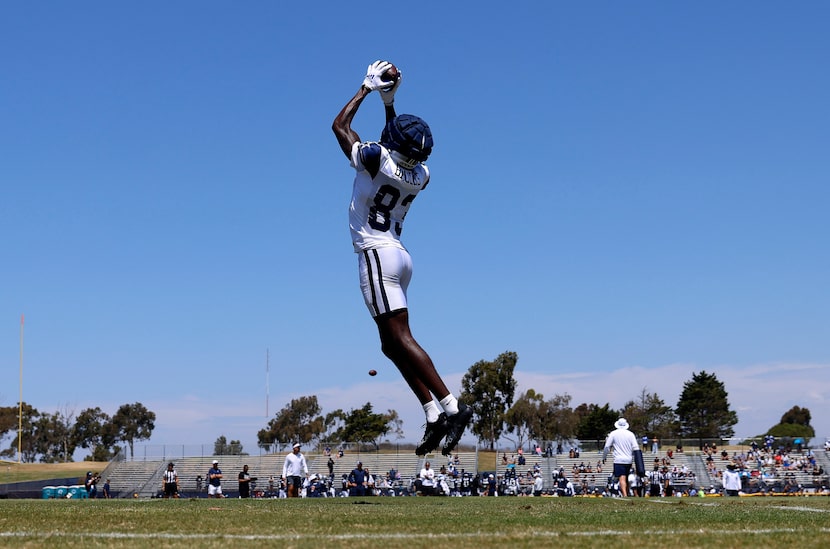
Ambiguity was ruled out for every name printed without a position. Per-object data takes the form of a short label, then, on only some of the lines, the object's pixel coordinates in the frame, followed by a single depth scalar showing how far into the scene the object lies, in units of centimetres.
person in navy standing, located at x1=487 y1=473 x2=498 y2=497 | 3967
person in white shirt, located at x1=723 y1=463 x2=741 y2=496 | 2938
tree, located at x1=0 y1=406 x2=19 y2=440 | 10931
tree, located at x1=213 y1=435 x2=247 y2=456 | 5856
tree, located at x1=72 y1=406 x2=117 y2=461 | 10975
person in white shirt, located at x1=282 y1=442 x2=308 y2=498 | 2405
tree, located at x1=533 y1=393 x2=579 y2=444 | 9400
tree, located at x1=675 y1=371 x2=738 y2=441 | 10562
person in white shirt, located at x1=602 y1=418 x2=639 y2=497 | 1902
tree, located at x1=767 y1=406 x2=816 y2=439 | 11456
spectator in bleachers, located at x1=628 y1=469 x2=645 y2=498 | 2602
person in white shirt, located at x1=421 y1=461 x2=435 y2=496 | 3119
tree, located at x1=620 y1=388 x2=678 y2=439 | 9782
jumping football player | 832
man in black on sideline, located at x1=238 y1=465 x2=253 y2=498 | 3173
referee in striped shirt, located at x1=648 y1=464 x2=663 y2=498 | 3797
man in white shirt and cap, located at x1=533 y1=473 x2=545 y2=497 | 4194
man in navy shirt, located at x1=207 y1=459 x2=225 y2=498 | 3409
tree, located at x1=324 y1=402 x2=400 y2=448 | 9512
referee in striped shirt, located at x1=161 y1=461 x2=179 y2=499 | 3394
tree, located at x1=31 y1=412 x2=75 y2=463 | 10894
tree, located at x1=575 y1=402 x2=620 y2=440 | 9831
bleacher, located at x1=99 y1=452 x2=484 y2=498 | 5419
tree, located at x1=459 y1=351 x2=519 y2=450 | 8706
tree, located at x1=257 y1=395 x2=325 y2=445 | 10788
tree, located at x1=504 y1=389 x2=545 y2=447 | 9019
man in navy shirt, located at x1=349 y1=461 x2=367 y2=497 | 2908
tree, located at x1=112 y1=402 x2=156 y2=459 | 11238
